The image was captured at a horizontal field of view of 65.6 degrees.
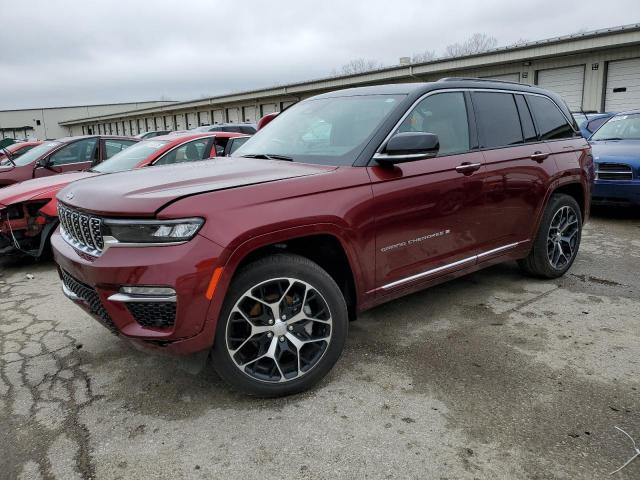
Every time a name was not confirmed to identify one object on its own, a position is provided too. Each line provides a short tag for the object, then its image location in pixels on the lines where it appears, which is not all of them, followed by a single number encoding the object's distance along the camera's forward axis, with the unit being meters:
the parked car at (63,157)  8.12
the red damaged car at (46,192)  5.47
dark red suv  2.49
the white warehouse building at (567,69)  17.05
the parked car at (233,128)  16.92
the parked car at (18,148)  12.23
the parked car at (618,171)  7.24
